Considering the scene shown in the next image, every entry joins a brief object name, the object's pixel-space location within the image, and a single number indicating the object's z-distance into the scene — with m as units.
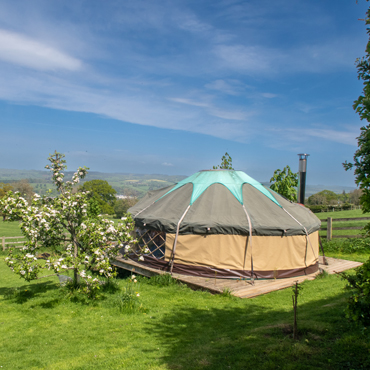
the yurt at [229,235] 8.84
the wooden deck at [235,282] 7.69
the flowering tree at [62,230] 6.19
